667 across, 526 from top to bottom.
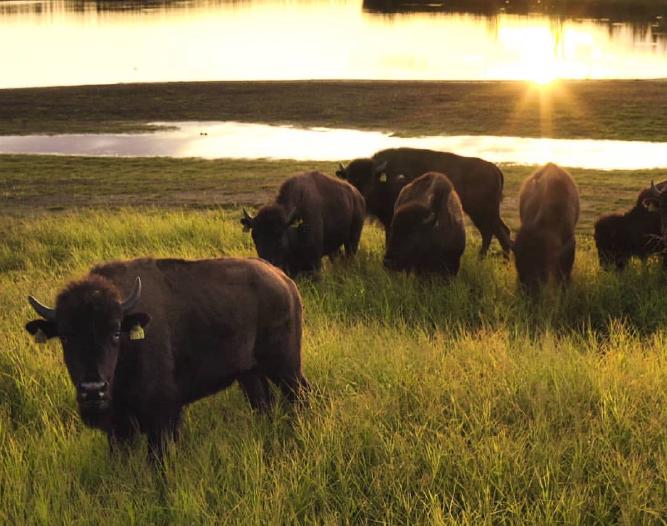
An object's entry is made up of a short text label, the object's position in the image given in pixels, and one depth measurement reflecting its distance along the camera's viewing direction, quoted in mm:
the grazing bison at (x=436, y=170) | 14258
